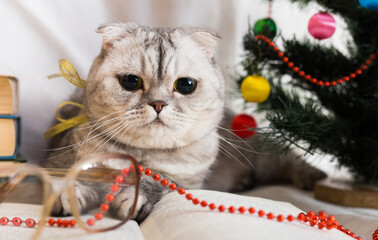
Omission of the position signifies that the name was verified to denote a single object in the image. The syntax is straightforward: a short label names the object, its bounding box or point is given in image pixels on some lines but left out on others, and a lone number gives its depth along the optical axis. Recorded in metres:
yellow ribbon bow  0.44
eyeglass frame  0.31
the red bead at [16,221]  0.35
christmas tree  0.45
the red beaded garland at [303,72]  0.45
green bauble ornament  0.47
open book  0.33
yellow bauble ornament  0.46
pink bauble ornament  0.45
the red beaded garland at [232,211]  0.35
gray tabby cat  0.41
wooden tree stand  0.47
